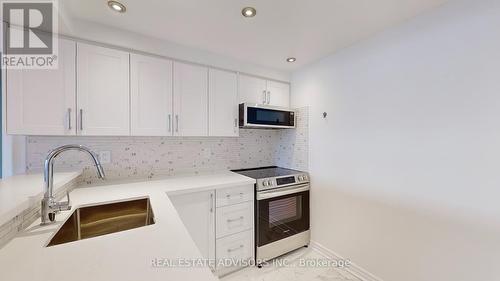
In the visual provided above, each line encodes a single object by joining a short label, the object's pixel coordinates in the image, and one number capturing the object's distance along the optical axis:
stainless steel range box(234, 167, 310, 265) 2.05
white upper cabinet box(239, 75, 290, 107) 2.37
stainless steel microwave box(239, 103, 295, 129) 2.21
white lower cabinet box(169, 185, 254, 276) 1.76
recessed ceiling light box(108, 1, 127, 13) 1.37
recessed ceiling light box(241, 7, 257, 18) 1.42
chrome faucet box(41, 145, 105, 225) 1.01
